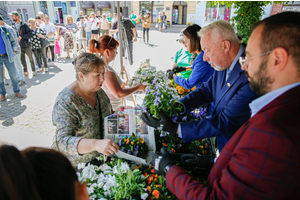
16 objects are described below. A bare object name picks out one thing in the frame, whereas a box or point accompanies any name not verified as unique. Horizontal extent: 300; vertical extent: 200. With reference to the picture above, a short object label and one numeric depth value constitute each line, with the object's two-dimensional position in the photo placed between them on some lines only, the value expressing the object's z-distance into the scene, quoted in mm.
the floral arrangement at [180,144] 1723
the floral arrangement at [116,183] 1176
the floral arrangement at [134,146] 1477
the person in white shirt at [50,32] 8188
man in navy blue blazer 1486
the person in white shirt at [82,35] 10562
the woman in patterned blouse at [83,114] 1456
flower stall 1202
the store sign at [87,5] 31188
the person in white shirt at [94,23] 10759
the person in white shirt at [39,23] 8327
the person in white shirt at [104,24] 11180
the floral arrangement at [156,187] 1196
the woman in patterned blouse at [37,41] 6896
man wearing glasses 713
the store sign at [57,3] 28906
